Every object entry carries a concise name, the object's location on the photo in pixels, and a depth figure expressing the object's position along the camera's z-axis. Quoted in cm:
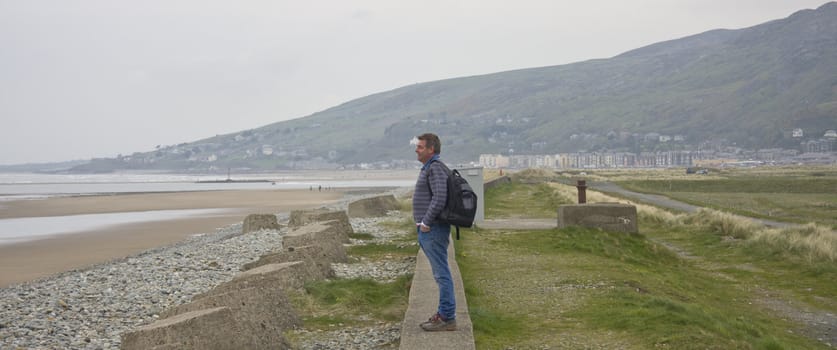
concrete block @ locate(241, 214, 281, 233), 2398
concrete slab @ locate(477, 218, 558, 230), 1942
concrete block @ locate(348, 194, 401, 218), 2914
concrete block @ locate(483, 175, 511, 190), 4481
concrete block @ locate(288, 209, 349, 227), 1923
